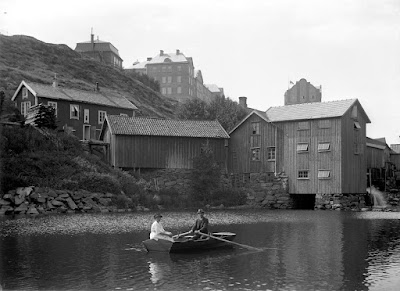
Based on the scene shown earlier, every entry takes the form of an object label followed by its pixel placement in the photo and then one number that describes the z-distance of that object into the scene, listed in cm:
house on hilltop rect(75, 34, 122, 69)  12925
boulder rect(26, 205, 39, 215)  4403
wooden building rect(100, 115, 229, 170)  5750
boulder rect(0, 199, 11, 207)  4451
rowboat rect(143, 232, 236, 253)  2233
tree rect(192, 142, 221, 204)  5847
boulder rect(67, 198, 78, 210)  4700
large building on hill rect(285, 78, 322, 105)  12100
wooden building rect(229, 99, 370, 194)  5481
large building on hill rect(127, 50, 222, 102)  13325
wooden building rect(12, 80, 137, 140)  6206
